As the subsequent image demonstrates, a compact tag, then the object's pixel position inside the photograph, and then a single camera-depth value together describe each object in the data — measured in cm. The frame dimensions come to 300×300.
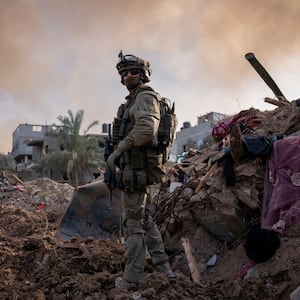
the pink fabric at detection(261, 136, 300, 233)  451
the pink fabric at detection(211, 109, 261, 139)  681
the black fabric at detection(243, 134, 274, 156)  511
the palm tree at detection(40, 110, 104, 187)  2438
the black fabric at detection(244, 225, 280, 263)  410
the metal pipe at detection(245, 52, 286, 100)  788
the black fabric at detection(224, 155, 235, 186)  512
